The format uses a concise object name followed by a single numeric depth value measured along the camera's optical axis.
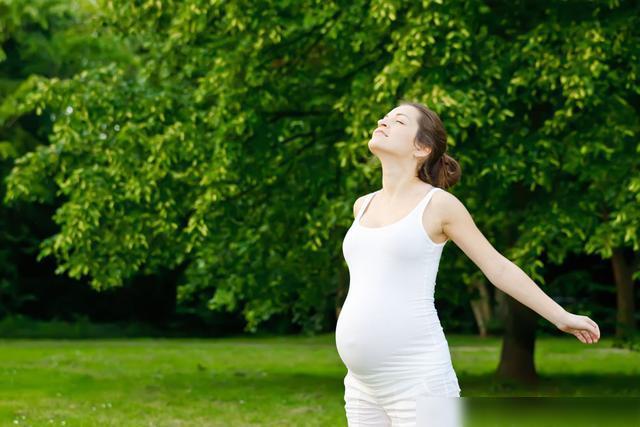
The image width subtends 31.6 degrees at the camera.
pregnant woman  4.00
